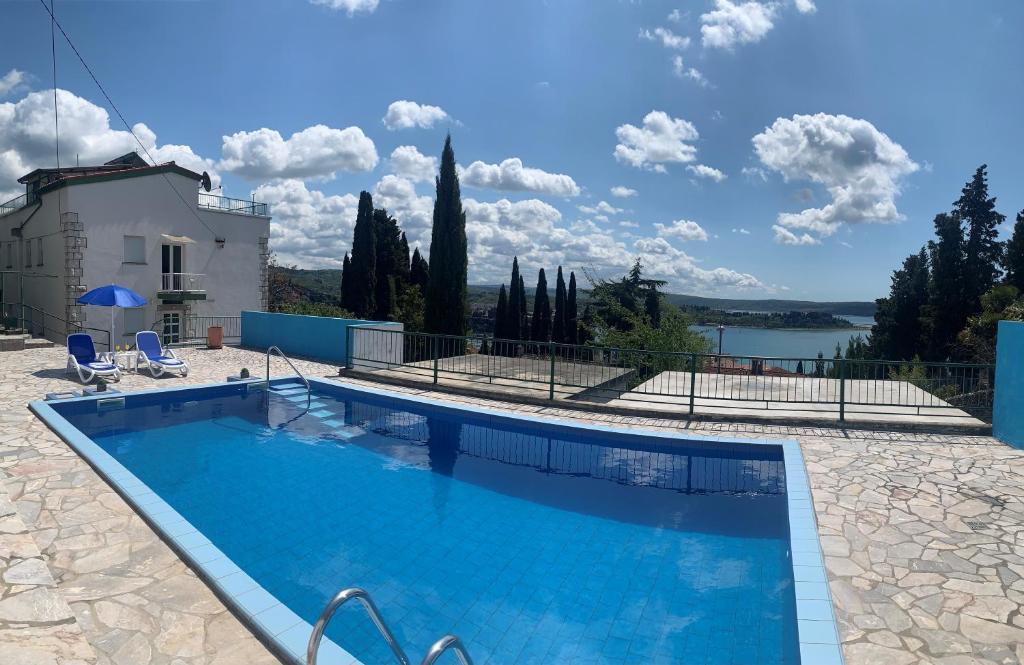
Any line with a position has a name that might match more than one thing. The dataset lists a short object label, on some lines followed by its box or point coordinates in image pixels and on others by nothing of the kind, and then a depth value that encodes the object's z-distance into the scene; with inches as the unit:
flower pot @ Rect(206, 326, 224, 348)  679.1
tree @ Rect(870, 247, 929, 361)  1460.4
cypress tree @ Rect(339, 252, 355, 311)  1424.7
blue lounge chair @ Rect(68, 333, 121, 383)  455.8
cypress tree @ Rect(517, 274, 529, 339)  1715.7
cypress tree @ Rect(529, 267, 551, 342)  1753.2
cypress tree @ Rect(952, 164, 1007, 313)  1208.8
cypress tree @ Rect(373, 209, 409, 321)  1475.1
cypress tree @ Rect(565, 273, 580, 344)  1781.5
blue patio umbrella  464.4
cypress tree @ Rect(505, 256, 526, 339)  1670.8
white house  709.9
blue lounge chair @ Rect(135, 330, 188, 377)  506.9
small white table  507.7
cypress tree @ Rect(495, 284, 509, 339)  1702.8
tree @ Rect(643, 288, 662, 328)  1448.1
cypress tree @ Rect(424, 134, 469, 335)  981.2
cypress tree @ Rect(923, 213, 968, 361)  1218.6
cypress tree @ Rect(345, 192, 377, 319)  1390.3
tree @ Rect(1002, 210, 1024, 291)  1076.5
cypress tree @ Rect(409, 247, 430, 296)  1625.2
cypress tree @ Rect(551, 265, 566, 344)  1781.5
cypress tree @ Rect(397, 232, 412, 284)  1572.3
